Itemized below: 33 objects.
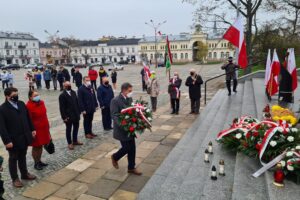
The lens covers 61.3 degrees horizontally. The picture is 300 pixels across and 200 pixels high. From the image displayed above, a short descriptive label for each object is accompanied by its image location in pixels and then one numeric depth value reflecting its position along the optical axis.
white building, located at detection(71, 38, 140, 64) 101.94
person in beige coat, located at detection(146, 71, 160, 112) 10.42
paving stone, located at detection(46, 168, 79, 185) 5.05
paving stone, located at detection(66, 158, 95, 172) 5.62
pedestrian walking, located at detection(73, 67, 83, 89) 16.73
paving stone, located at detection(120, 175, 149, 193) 4.70
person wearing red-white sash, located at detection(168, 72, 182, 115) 9.91
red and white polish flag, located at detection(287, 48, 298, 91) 7.57
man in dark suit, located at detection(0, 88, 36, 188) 4.55
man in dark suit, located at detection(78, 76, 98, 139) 7.28
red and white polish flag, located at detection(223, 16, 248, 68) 8.97
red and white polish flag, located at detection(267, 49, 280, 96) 8.54
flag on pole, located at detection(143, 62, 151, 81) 10.80
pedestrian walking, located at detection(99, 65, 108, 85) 17.48
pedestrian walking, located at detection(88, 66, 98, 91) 16.94
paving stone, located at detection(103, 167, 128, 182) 5.14
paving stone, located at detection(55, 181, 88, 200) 4.55
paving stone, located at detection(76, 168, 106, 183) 5.09
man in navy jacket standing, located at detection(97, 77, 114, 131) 8.02
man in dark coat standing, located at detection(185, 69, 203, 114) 9.52
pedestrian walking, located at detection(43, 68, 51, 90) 18.94
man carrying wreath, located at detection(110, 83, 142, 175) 4.93
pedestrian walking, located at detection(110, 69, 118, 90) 17.86
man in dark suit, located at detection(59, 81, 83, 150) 6.43
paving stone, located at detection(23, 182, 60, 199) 4.55
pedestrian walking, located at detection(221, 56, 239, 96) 11.63
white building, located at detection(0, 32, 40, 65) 92.11
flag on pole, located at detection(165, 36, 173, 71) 12.22
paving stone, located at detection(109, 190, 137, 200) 4.41
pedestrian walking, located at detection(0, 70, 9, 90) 18.92
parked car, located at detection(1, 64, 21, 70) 57.20
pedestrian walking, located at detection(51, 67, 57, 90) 18.91
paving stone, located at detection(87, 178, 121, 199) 4.55
